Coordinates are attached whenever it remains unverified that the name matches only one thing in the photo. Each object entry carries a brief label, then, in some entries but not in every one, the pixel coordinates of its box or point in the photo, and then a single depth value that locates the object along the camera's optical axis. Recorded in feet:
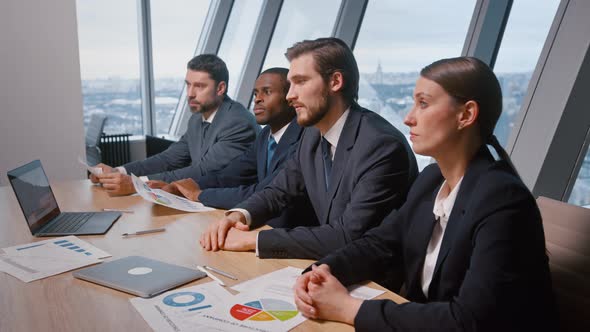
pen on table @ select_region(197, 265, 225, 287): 4.71
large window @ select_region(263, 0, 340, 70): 16.76
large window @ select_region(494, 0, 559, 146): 9.95
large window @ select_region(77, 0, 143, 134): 18.29
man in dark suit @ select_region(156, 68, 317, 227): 7.98
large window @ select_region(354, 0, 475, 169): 12.57
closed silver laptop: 4.53
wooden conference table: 3.97
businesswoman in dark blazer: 3.77
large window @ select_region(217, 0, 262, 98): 19.52
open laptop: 6.13
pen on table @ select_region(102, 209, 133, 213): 7.45
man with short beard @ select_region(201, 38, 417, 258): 5.66
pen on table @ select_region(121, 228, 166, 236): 6.32
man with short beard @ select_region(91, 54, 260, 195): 10.80
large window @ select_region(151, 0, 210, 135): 19.31
